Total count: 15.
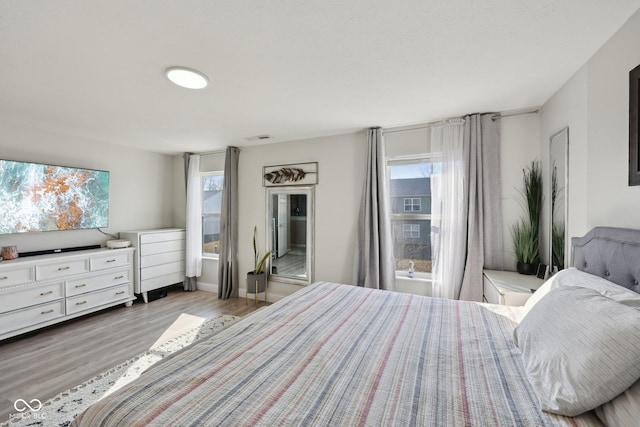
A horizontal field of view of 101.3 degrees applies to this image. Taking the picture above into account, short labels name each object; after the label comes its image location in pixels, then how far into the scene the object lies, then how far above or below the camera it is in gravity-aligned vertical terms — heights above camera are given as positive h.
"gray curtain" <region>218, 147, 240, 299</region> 4.13 -0.30
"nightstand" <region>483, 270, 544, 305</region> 1.99 -0.60
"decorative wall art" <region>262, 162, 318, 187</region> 3.71 +0.54
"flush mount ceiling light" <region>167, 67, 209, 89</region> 1.87 +0.99
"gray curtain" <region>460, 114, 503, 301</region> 2.72 +0.07
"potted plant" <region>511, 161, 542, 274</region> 2.48 -0.15
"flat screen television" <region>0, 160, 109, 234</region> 2.92 +0.16
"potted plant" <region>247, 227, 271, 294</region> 3.81 -0.95
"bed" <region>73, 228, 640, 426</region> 0.82 -0.65
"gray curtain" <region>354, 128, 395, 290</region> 3.18 -0.13
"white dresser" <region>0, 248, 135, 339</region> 2.69 -0.89
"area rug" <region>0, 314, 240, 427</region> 1.69 -1.35
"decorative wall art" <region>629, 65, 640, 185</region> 1.30 +0.44
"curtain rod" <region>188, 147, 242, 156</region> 4.39 +1.01
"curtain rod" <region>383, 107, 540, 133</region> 2.64 +1.03
